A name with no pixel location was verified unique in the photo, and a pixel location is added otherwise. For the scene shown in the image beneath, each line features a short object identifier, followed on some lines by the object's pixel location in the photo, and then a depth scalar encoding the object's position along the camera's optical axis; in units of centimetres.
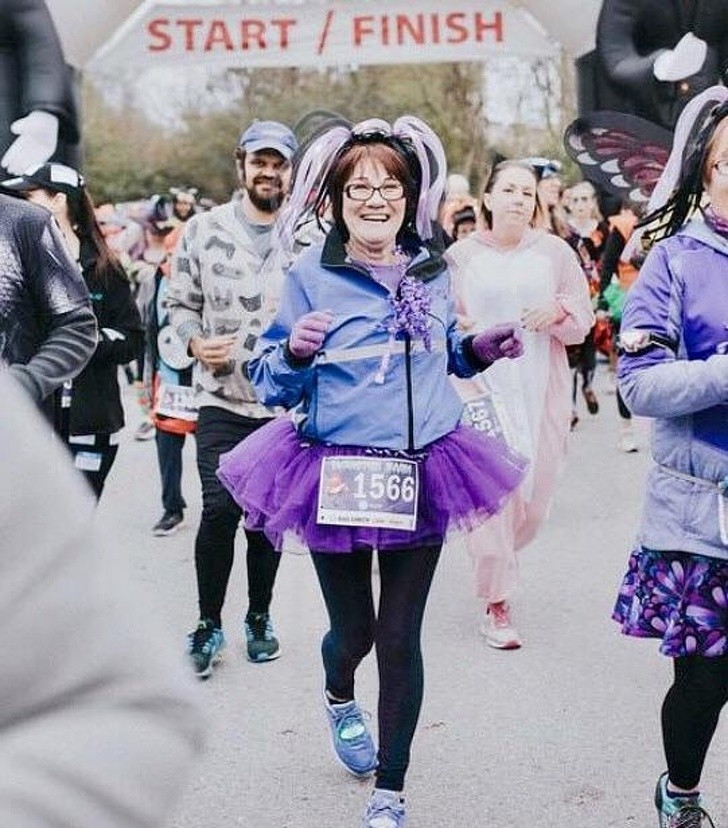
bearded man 450
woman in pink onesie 500
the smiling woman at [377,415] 328
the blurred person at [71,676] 89
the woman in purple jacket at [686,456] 290
